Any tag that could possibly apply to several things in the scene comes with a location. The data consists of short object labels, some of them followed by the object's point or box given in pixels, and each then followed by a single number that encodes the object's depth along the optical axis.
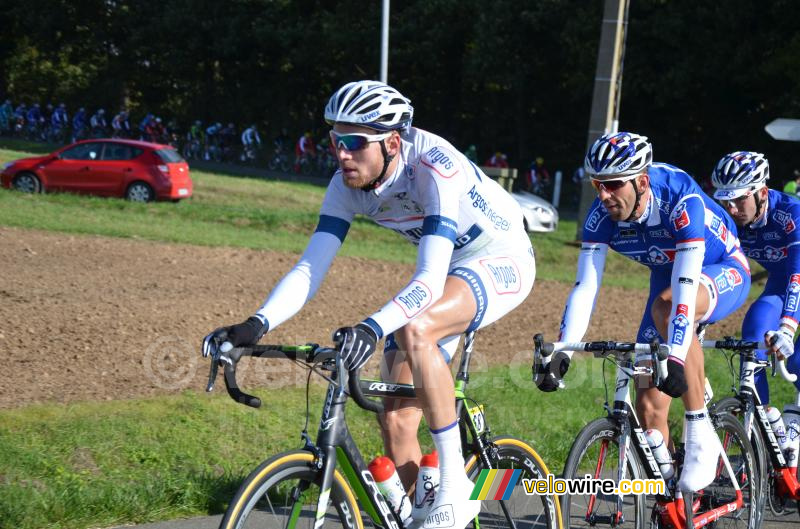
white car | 22.94
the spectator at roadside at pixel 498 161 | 38.94
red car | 22.56
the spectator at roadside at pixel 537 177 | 37.72
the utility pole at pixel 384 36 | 24.47
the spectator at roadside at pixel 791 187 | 20.17
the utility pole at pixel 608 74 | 18.95
